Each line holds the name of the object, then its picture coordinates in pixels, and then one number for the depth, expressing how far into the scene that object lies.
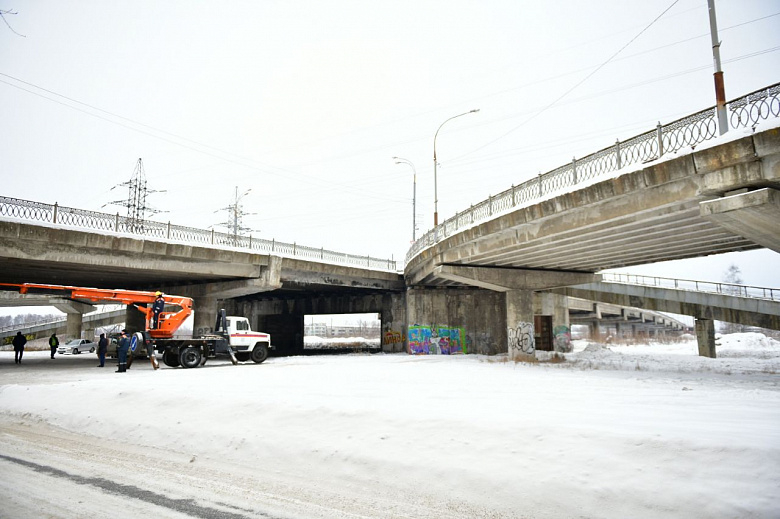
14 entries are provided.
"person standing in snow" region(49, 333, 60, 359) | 30.19
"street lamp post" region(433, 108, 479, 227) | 31.08
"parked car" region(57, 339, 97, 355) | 37.88
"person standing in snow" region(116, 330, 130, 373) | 19.52
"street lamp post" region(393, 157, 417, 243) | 41.03
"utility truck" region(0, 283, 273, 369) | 20.10
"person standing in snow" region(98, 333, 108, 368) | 23.02
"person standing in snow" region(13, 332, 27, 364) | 26.94
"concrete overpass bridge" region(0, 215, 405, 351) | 20.66
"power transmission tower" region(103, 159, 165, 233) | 53.47
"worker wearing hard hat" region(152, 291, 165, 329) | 21.44
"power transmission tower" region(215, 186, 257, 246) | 57.25
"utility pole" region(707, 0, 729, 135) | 11.73
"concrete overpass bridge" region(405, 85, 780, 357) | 11.48
